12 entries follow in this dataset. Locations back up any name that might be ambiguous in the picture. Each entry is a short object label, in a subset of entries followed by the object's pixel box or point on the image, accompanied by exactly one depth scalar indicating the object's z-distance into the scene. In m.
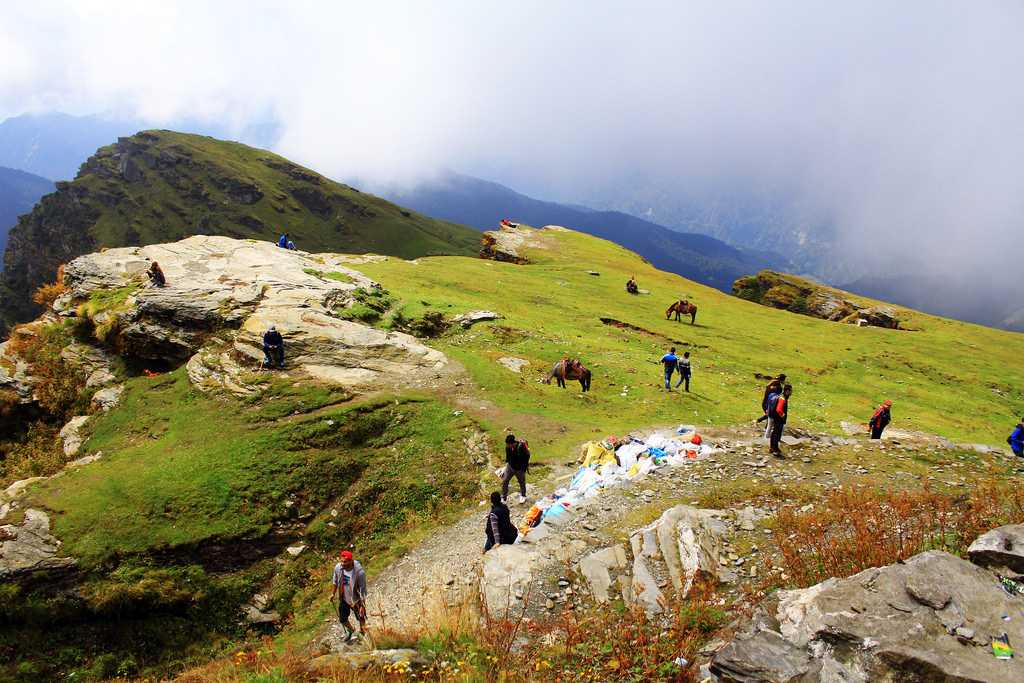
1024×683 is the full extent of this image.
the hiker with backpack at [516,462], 19.62
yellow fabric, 21.84
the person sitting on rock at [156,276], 33.31
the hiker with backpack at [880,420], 24.34
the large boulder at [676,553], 12.31
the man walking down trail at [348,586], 13.76
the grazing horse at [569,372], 32.06
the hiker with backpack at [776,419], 19.89
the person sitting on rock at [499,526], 16.02
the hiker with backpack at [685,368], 31.66
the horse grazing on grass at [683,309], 54.38
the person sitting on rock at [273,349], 27.85
